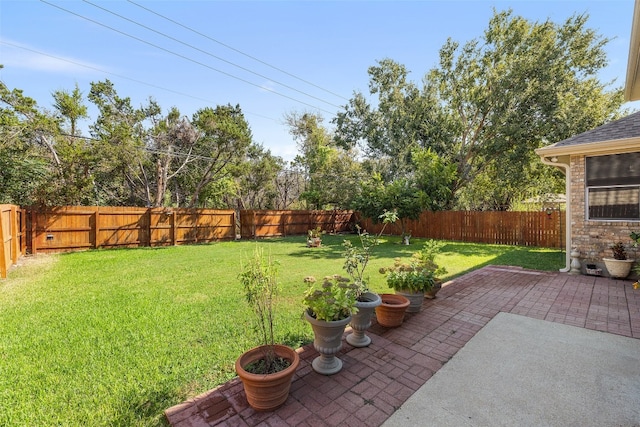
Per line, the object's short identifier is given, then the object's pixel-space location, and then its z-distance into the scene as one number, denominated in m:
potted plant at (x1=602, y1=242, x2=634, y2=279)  5.64
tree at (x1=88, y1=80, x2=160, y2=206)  11.74
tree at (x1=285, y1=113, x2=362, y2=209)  17.62
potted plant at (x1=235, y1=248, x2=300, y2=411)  1.96
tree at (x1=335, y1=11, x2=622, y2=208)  12.21
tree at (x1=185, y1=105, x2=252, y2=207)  12.48
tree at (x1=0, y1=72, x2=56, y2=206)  9.05
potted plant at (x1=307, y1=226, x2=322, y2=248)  11.44
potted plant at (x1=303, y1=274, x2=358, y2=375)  2.43
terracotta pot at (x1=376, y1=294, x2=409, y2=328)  3.34
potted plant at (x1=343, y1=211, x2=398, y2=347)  2.93
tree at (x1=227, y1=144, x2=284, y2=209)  17.41
